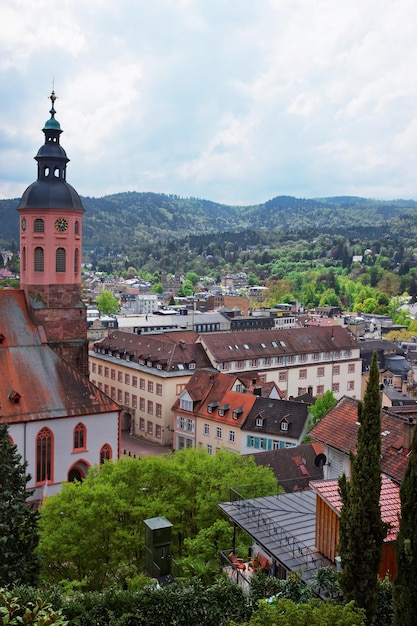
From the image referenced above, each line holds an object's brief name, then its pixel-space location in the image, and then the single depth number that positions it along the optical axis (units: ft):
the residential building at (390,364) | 249.47
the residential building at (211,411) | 179.11
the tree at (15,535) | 73.87
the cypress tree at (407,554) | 51.65
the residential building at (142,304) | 597.93
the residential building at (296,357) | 236.22
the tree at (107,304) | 547.70
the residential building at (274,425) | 166.09
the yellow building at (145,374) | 209.97
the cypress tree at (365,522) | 55.36
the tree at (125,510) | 90.68
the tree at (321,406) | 167.23
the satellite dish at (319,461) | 138.10
